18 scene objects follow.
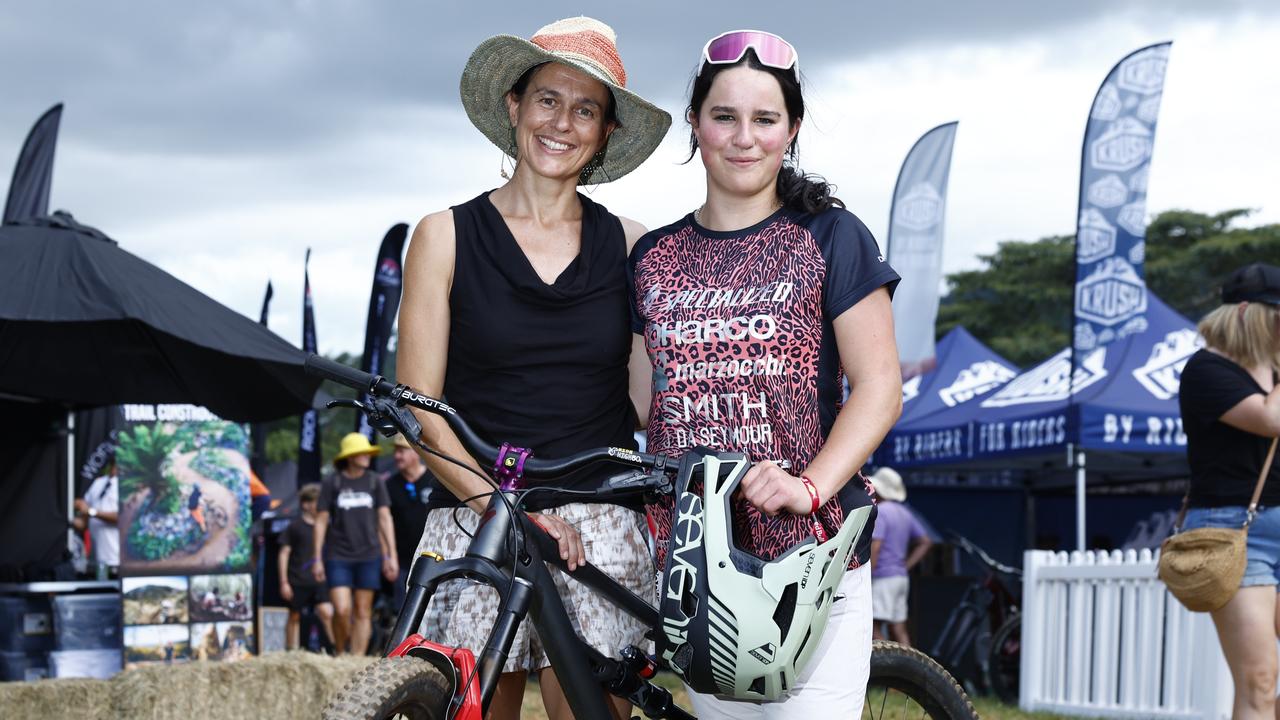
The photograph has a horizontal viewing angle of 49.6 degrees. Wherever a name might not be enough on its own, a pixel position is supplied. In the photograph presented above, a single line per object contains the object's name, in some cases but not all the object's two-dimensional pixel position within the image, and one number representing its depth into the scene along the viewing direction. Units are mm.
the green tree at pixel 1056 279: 37062
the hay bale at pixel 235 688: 5926
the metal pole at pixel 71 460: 11500
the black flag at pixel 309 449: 14516
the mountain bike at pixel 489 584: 2326
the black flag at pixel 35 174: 15422
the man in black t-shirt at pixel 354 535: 11922
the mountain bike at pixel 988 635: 11211
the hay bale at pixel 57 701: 6008
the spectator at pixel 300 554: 14250
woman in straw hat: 2920
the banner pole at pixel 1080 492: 11266
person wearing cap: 4570
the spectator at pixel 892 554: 11867
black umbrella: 6961
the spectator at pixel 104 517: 11391
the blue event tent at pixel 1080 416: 11297
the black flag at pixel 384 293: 14906
